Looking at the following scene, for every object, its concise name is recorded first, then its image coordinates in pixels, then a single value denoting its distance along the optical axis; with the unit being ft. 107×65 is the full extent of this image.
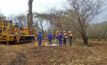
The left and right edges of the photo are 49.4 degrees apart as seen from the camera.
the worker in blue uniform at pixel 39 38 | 34.30
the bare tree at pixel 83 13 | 44.25
